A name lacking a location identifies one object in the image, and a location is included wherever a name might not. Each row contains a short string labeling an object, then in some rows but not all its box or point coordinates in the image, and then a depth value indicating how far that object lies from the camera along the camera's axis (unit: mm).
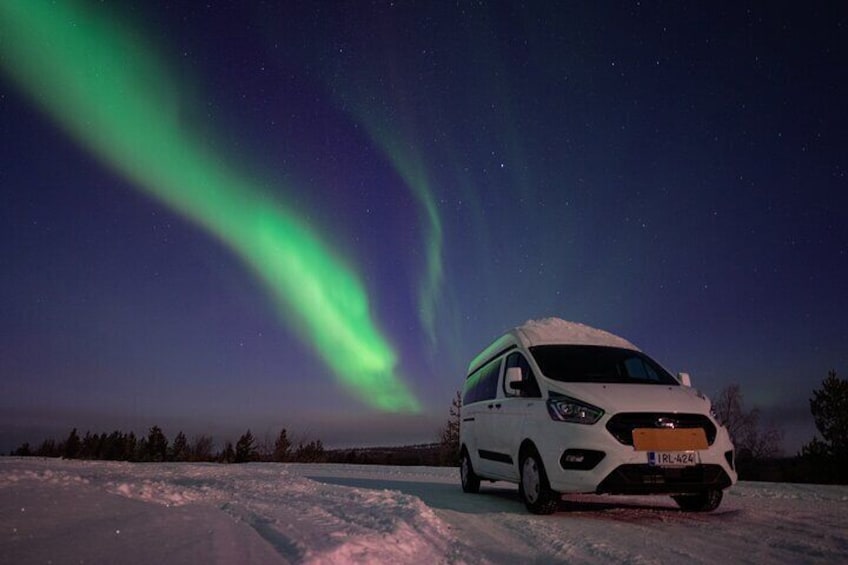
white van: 5523
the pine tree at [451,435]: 44894
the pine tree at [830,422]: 26467
